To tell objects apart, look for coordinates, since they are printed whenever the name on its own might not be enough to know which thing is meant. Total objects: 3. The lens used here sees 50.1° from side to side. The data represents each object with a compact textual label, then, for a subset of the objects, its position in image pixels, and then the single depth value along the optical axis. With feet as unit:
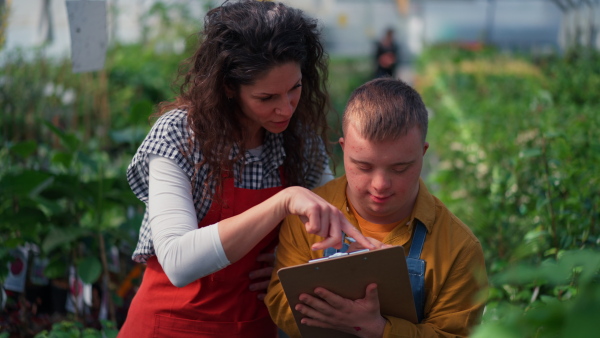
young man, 5.18
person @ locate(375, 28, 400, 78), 52.90
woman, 5.67
